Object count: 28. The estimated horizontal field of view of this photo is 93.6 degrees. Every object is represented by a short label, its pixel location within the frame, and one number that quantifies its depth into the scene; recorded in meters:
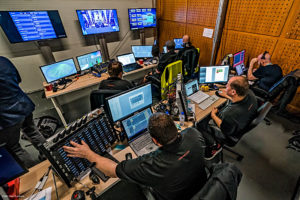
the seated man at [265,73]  2.71
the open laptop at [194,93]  2.32
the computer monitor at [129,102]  1.45
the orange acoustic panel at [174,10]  4.35
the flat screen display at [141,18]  4.35
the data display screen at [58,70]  2.94
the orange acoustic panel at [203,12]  3.57
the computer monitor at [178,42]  4.54
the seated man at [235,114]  1.74
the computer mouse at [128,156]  1.38
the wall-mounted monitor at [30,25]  2.76
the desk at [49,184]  1.14
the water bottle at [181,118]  1.79
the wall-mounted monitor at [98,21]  3.56
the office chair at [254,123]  1.65
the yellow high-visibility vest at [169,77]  2.49
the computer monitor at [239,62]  3.11
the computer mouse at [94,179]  1.20
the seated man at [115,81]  1.99
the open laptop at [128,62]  3.79
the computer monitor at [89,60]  3.43
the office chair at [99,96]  1.71
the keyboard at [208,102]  2.18
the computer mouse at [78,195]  1.07
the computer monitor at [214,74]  2.67
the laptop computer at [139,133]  1.50
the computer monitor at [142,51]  4.30
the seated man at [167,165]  0.99
